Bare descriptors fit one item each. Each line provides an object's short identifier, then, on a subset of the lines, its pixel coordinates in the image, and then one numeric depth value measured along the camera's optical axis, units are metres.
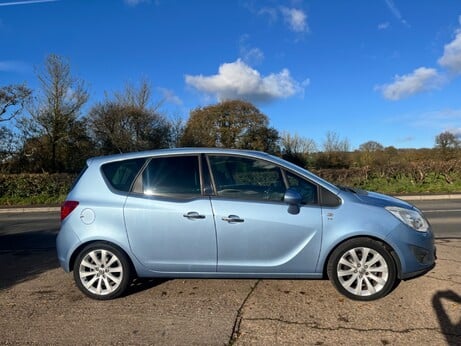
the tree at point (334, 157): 32.38
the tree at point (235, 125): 44.84
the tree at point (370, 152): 28.23
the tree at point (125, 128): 32.00
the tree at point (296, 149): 36.94
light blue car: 4.37
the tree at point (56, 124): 27.55
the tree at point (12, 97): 25.92
